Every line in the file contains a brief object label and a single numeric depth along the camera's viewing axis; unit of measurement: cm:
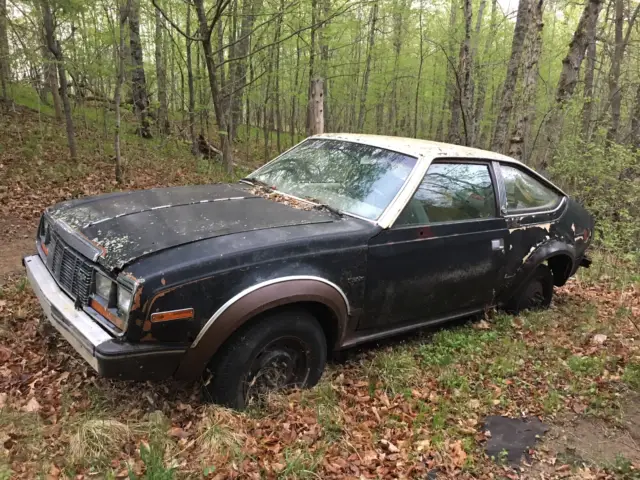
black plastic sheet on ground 282
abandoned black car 258
